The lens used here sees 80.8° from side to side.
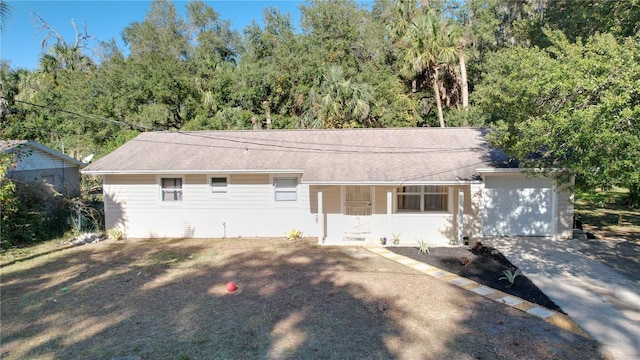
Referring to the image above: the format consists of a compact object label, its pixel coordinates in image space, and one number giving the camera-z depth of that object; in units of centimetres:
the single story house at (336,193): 1196
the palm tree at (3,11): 869
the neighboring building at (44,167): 1357
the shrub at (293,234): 1290
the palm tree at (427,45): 2125
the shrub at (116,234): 1328
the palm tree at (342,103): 1977
